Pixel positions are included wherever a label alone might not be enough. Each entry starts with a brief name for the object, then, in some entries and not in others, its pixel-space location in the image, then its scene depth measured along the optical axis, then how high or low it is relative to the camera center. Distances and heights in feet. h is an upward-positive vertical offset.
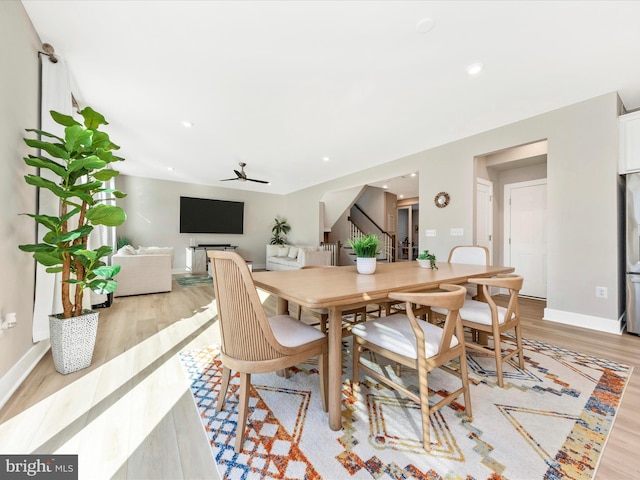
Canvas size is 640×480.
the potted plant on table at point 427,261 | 7.23 -0.44
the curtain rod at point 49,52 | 6.81 +5.18
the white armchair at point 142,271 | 13.64 -1.70
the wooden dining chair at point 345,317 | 6.32 -2.12
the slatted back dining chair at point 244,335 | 3.71 -1.45
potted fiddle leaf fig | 5.58 +0.17
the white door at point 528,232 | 13.85 +0.85
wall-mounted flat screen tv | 23.68 +2.69
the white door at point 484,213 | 13.60 +1.89
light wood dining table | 3.84 -0.76
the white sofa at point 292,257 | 19.49 -1.11
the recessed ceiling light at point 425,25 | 5.97 +5.39
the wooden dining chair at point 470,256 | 8.57 -0.36
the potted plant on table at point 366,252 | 5.97 -0.17
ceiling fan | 17.63 +4.87
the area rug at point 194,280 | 17.54 -2.87
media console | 22.15 -1.56
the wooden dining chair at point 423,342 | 3.90 -1.70
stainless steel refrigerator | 8.37 -0.11
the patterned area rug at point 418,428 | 3.52 -3.12
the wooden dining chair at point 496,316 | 5.48 -1.65
